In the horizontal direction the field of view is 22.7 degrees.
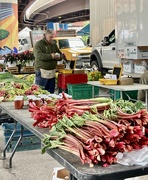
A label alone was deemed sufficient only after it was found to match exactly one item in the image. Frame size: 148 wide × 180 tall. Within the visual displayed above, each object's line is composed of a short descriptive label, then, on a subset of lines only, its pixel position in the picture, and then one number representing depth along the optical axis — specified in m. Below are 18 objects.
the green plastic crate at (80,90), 7.90
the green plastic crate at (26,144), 4.96
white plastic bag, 1.99
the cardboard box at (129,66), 8.41
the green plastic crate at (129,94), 7.37
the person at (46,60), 7.32
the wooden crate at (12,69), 8.71
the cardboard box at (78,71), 8.88
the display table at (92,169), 1.85
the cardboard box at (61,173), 3.04
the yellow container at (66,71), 8.72
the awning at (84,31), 26.34
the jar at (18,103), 3.79
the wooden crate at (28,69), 8.93
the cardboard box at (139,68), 7.94
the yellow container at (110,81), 6.94
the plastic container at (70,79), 8.64
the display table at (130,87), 6.28
